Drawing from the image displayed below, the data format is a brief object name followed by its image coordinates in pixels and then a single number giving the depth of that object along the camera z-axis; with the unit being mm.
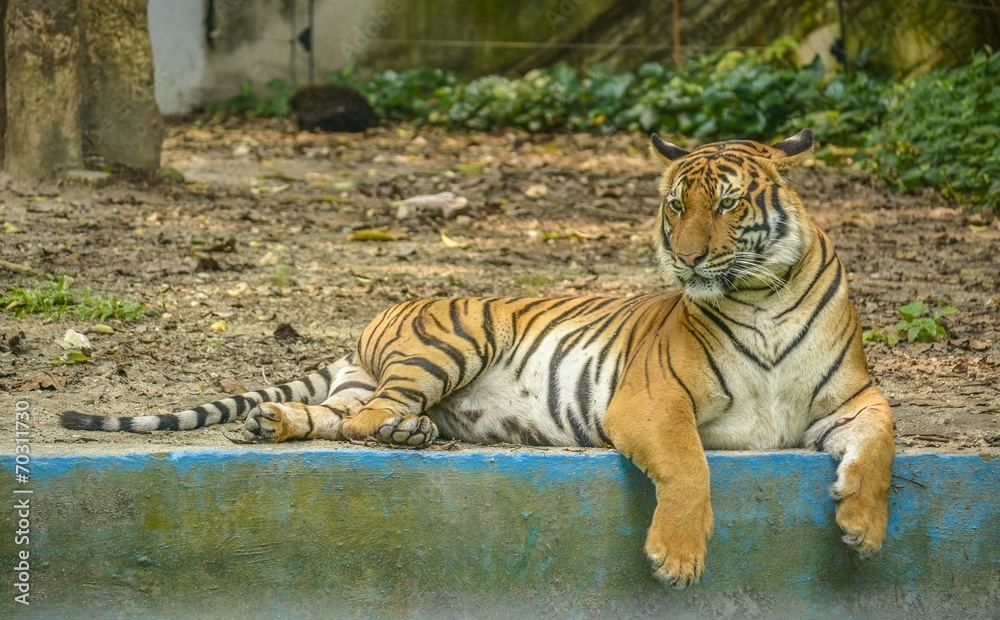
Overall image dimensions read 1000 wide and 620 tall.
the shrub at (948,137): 17031
